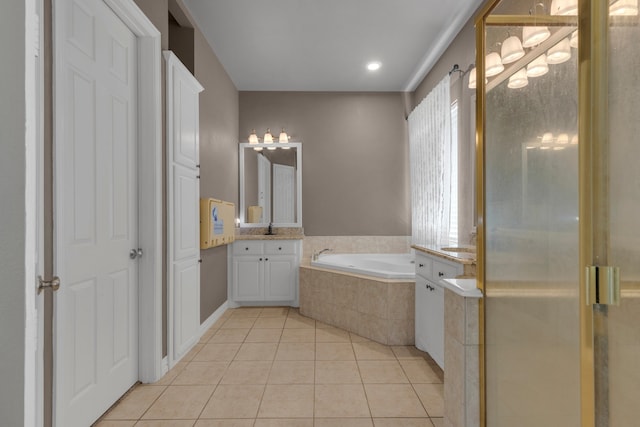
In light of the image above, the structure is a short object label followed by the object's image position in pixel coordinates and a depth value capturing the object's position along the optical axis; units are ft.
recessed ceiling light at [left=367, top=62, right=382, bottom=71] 12.41
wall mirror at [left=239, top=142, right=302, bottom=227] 14.66
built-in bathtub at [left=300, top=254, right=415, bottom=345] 9.37
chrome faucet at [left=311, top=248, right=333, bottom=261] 13.09
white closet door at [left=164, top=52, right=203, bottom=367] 7.89
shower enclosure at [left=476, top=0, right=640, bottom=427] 2.44
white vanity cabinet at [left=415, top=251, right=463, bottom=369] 7.35
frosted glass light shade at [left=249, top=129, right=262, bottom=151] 14.61
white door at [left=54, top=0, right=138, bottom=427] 4.90
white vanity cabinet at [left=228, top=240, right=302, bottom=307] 13.23
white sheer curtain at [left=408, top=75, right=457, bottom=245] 10.82
